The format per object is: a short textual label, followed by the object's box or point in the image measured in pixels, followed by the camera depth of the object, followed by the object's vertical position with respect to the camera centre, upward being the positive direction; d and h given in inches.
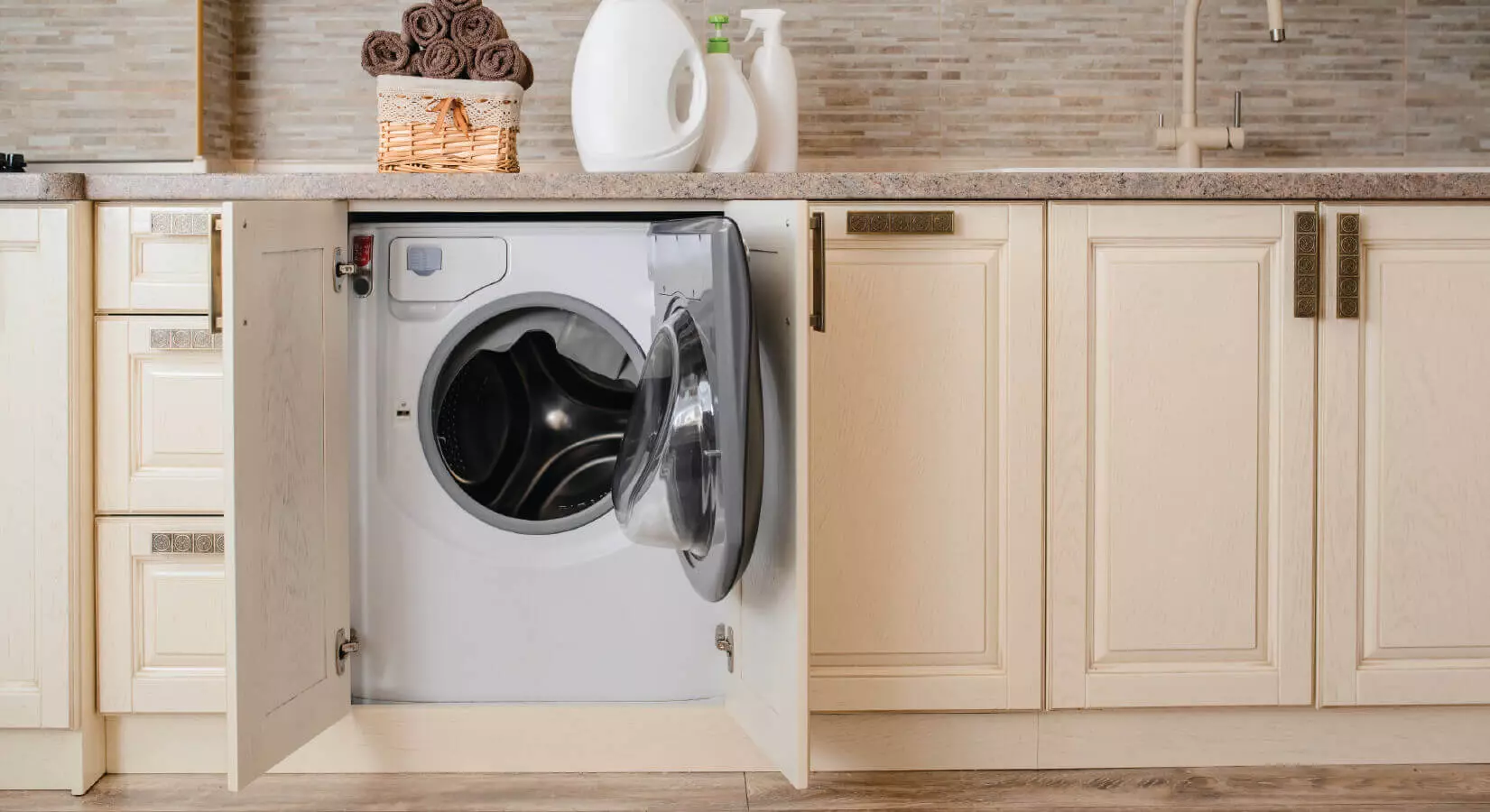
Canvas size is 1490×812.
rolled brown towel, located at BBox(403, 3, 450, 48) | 70.9 +21.4
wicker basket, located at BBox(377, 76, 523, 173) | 70.7 +15.5
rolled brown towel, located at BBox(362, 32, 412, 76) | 70.4 +19.5
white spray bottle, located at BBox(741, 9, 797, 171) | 78.8 +19.3
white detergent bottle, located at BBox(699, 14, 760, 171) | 75.7 +16.7
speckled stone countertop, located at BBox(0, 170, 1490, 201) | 66.0 +11.2
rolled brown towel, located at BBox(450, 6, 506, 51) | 71.5 +21.3
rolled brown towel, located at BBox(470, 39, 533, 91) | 71.1 +19.3
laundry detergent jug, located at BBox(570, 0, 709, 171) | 71.9 +17.8
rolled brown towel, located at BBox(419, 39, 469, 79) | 70.6 +19.2
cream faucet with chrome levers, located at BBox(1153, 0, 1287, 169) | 86.2 +18.3
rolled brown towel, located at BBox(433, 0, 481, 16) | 71.5 +22.5
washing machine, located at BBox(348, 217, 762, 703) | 68.9 -5.2
